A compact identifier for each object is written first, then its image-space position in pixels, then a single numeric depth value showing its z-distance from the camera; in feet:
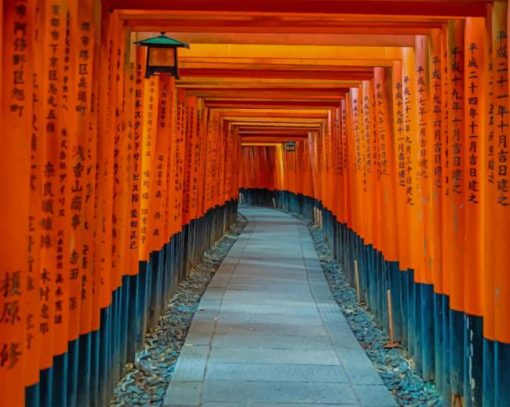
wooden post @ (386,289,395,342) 21.82
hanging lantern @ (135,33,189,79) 16.68
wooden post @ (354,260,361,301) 30.34
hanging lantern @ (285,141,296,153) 72.99
